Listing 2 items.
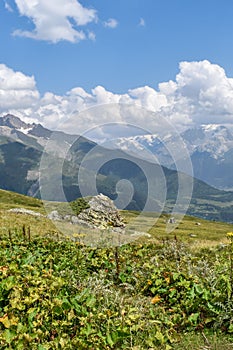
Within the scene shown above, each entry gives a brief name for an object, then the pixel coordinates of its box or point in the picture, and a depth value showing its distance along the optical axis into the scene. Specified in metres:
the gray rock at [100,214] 72.81
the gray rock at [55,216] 70.81
